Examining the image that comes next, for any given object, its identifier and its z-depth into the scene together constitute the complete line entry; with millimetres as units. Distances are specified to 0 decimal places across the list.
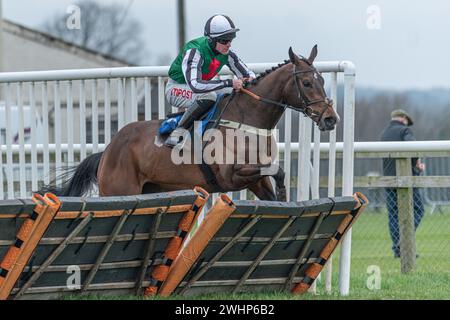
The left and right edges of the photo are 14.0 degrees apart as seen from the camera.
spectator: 18758
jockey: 14752
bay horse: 14520
